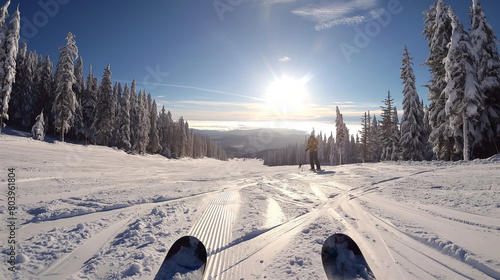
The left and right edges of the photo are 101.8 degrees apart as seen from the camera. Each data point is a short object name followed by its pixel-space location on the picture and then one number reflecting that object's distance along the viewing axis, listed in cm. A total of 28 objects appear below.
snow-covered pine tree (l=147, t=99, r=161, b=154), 5075
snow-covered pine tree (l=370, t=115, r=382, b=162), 4846
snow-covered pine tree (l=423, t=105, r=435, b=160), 3719
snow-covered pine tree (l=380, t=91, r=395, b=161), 3419
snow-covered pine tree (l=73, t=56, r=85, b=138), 4481
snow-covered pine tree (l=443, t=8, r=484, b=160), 1631
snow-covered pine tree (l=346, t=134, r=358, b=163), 6924
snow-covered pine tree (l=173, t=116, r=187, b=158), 6353
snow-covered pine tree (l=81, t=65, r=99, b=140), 4788
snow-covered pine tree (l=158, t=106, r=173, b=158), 6234
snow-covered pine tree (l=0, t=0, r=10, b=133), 2323
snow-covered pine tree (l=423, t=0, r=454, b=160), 1961
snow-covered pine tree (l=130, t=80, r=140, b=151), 4650
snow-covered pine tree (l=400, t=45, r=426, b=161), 2656
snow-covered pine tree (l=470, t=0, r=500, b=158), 1766
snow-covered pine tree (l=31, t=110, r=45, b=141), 2930
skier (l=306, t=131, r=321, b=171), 1431
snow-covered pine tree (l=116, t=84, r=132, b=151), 4256
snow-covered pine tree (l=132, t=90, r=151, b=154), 4472
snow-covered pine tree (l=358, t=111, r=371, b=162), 4781
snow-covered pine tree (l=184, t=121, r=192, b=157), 6909
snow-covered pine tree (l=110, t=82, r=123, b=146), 4562
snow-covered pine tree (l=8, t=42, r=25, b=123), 4516
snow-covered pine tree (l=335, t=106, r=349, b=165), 4638
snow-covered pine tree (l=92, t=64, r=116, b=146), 3934
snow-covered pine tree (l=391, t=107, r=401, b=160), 3145
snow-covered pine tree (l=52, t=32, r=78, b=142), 2992
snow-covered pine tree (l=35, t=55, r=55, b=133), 4681
